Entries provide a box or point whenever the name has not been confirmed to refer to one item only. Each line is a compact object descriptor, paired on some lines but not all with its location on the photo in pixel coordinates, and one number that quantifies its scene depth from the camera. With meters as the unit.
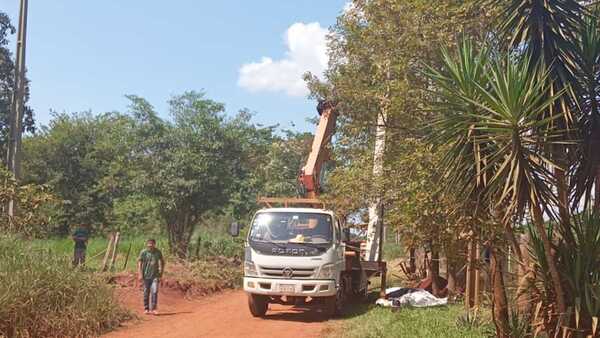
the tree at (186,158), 22.52
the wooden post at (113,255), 18.13
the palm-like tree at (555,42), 8.35
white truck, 12.24
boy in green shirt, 13.30
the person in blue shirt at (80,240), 18.14
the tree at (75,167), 33.19
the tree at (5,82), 29.75
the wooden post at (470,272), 10.55
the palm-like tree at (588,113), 8.69
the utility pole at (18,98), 15.20
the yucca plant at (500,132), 7.37
